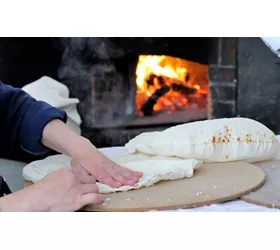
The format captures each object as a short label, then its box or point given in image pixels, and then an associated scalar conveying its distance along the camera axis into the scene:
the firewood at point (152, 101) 2.41
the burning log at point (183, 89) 2.41
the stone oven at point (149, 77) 2.11
